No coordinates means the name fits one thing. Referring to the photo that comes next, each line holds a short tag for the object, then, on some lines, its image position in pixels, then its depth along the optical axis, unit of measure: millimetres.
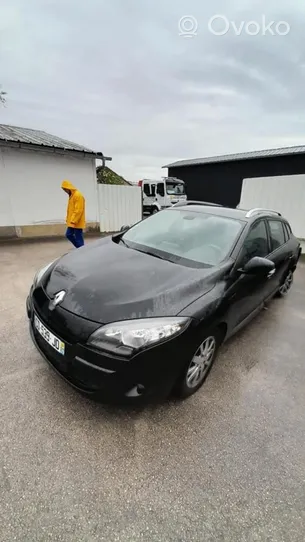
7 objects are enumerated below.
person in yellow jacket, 5398
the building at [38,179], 7035
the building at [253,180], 7676
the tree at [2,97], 10125
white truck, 14086
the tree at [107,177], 13272
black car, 1645
